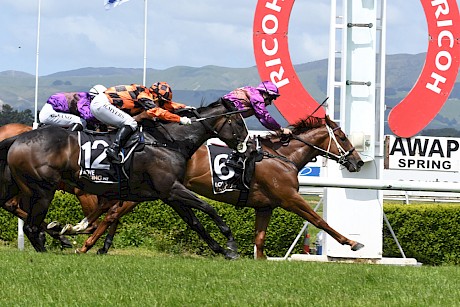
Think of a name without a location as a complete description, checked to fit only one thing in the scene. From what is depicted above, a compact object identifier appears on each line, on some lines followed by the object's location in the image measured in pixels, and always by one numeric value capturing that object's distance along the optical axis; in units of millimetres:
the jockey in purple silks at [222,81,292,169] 18937
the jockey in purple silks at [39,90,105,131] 19937
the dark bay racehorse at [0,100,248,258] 17375
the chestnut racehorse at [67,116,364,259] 19203
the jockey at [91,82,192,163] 17344
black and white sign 22406
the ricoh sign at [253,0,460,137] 21312
